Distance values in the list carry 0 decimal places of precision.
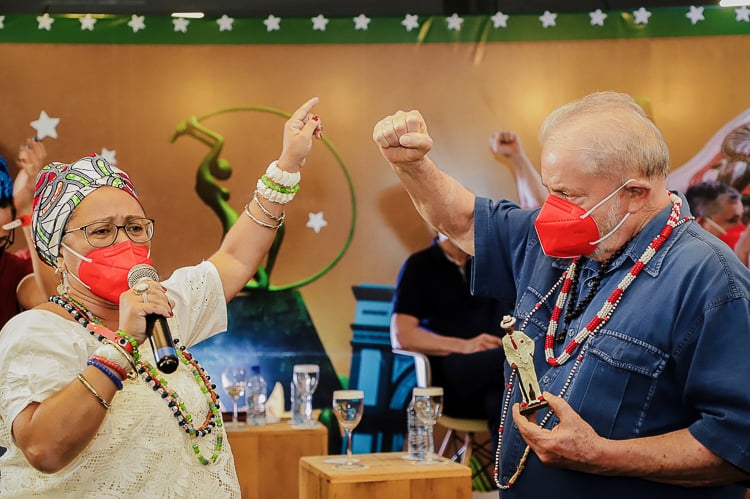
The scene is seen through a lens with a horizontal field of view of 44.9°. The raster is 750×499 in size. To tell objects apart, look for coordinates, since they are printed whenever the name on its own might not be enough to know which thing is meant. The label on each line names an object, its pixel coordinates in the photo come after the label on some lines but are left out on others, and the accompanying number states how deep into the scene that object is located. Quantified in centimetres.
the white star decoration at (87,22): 534
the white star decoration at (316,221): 547
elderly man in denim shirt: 194
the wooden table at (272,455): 395
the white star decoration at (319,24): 550
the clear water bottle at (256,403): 424
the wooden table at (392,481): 306
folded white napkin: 511
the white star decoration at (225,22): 544
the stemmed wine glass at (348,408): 336
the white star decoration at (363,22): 551
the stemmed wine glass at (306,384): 421
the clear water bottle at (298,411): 422
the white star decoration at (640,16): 556
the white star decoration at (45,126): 528
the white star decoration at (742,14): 557
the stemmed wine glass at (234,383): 435
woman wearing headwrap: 187
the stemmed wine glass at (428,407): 346
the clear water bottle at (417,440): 339
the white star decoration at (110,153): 532
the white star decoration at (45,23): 532
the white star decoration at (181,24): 541
